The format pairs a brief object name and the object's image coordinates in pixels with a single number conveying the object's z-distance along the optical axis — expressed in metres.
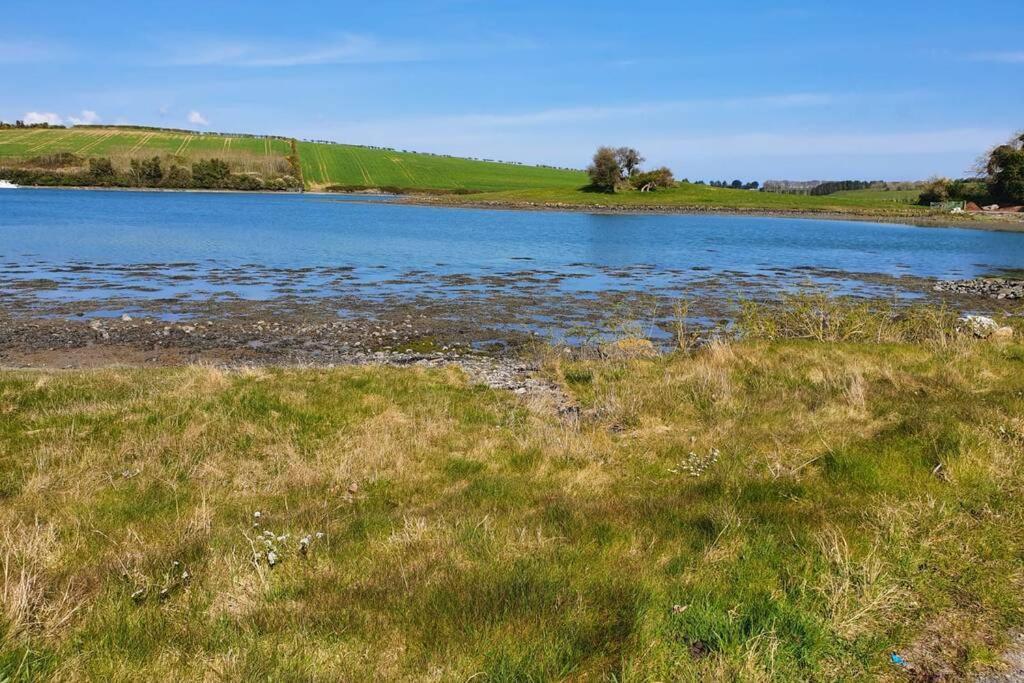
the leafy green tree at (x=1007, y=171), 95.81
